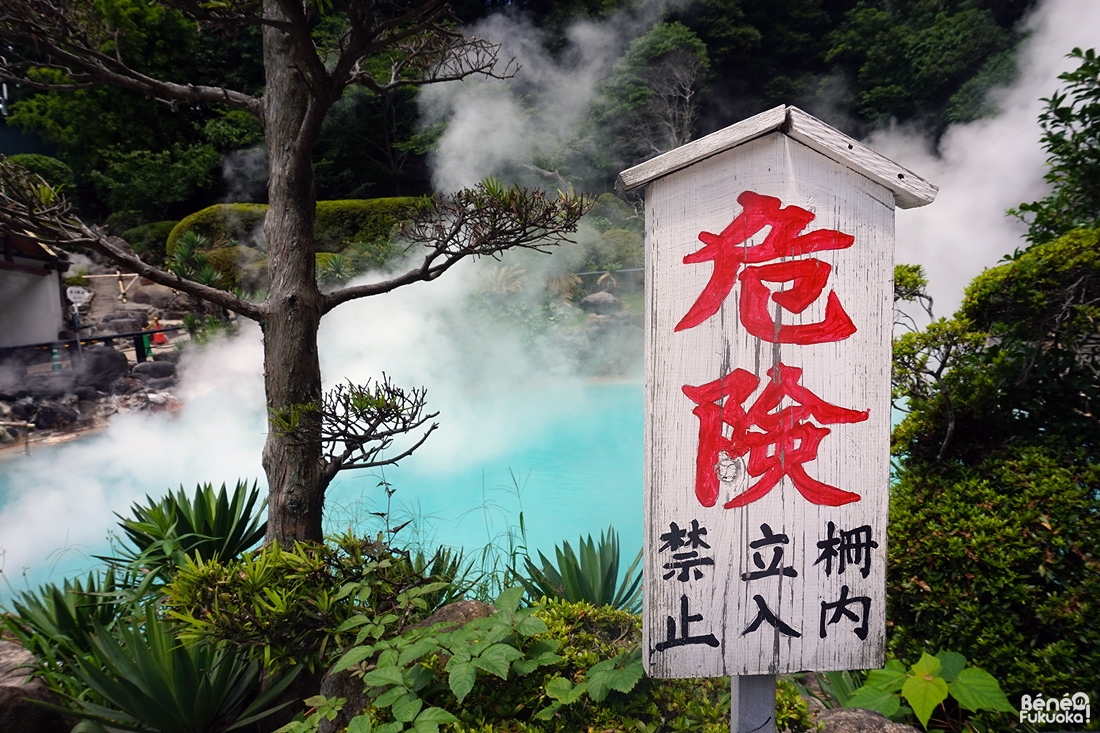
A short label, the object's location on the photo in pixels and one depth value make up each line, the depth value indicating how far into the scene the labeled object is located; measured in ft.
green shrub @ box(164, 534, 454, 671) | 6.09
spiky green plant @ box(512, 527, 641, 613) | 8.67
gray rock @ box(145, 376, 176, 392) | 27.96
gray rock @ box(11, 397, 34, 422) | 23.67
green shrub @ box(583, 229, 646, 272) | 37.40
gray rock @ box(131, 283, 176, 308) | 37.07
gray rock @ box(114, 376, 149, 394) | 27.65
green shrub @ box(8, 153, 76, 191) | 41.75
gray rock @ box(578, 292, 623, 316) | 34.63
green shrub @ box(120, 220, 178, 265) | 42.48
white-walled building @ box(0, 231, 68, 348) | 29.22
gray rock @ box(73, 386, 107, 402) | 26.27
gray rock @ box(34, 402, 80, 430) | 23.88
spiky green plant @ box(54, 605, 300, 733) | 6.10
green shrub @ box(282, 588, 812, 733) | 4.99
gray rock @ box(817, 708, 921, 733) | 5.43
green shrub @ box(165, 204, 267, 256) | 37.88
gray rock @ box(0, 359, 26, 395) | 25.68
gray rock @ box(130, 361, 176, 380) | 28.60
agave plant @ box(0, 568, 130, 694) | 7.45
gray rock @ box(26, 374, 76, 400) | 25.50
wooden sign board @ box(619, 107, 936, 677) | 4.24
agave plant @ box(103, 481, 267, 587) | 9.43
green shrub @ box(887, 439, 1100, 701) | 5.88
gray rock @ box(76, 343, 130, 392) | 26.91
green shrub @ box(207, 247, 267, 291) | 33.47
